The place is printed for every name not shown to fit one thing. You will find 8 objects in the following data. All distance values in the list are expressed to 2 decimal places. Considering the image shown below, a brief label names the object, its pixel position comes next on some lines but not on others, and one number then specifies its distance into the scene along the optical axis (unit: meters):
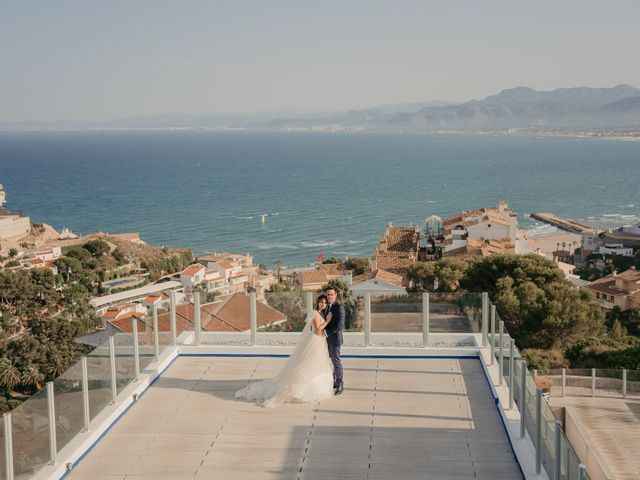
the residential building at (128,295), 40.53
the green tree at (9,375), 22.83
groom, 8.02
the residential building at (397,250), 39.65
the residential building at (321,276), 35.77
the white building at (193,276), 46.06
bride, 7.75
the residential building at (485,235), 45.06
